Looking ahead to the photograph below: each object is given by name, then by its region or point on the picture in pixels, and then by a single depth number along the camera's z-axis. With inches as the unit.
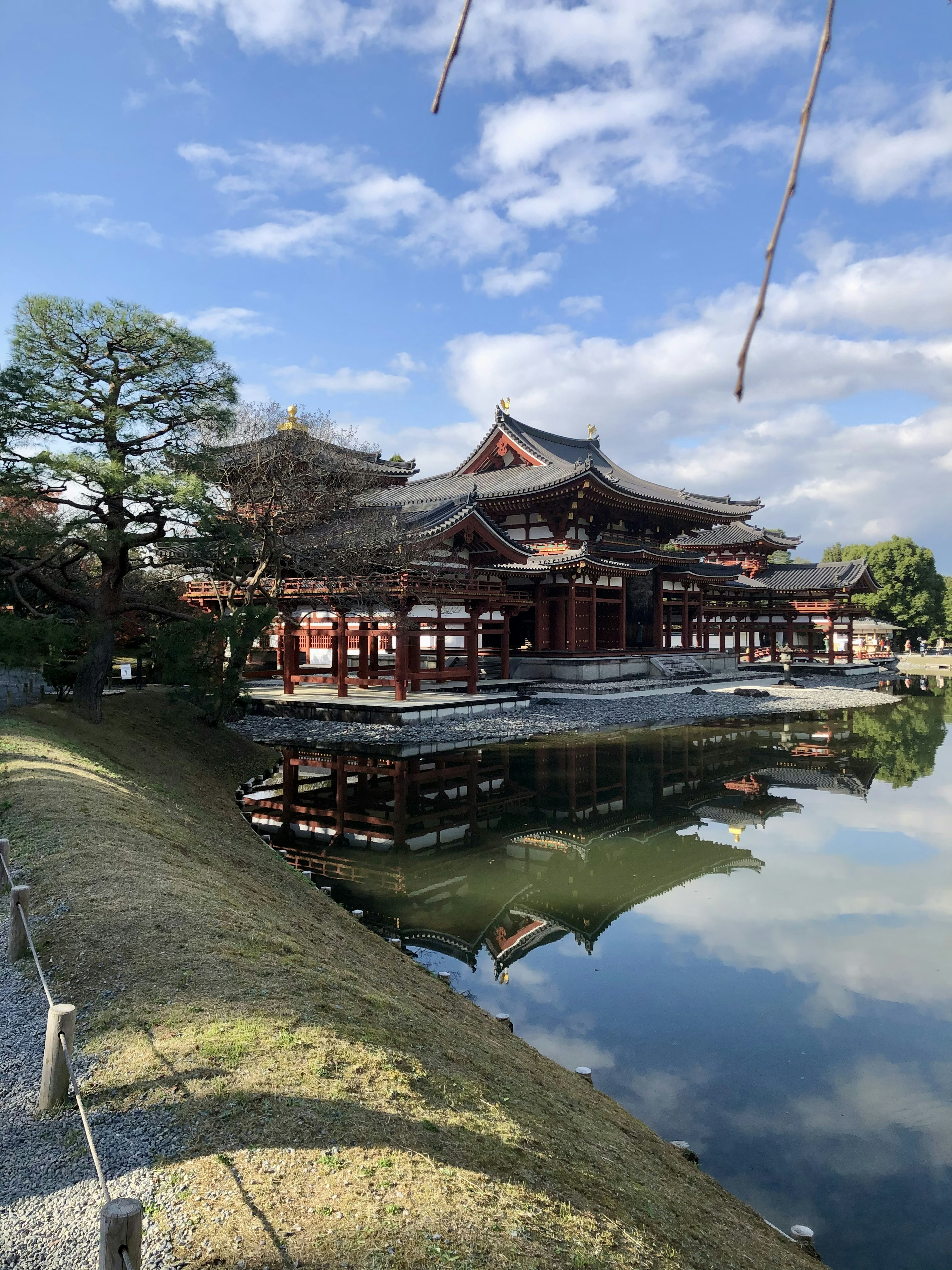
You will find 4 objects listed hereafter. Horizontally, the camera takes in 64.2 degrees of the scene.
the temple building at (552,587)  954.7
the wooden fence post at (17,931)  205.2
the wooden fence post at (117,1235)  91.3
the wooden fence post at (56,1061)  138.5
